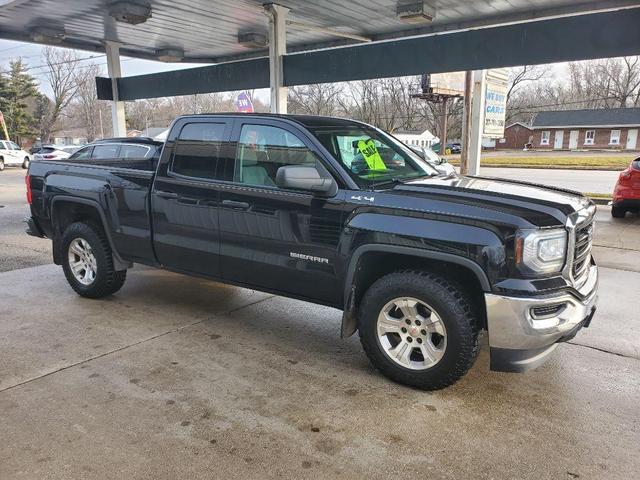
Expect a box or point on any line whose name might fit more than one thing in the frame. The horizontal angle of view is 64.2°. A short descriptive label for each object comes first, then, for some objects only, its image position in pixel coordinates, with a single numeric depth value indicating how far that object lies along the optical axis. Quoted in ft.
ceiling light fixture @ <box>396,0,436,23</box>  33.09
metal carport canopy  29.45
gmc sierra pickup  10.53
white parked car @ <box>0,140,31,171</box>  99.81
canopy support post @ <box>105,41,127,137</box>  50.26
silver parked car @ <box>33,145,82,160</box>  85.66
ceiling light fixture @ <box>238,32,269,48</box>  44.68
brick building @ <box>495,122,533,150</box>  233.55
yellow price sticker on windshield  13.78
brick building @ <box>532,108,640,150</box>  198.49
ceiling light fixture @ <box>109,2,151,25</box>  33.94
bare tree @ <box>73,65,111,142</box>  224.10
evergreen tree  185.37
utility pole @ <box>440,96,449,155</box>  133.18
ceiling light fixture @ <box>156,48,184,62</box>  53.83
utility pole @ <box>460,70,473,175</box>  46.45
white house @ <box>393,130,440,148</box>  201.55
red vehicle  33.99
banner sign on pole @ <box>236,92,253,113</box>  57.21
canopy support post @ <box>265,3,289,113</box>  35.76
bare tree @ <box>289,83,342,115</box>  187.01
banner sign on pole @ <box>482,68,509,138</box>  43.45
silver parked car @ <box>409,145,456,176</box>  42.17
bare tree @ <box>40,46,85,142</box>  209.46
